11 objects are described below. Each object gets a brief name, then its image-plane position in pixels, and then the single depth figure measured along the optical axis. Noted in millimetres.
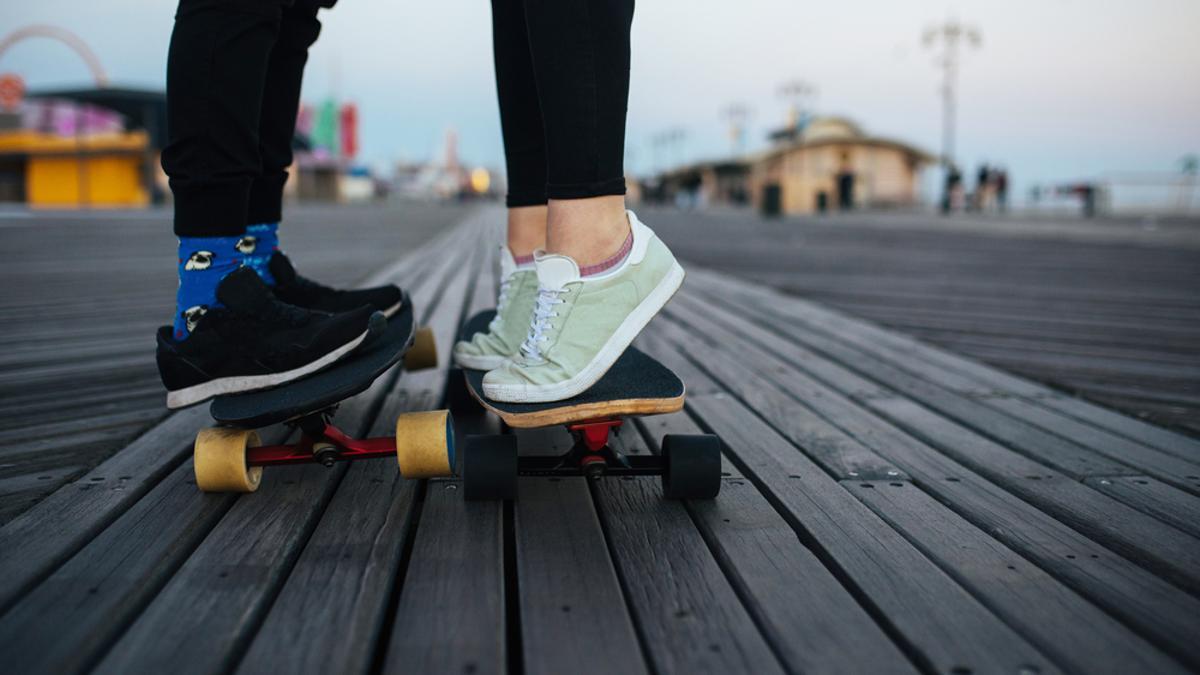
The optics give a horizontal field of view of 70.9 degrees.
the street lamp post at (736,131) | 52256
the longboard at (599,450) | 1243
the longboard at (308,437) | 1266
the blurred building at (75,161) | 36906
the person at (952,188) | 29547
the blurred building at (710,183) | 48938
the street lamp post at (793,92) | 40875
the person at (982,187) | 30219
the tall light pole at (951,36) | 34250
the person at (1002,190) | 30516
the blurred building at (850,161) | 48656
